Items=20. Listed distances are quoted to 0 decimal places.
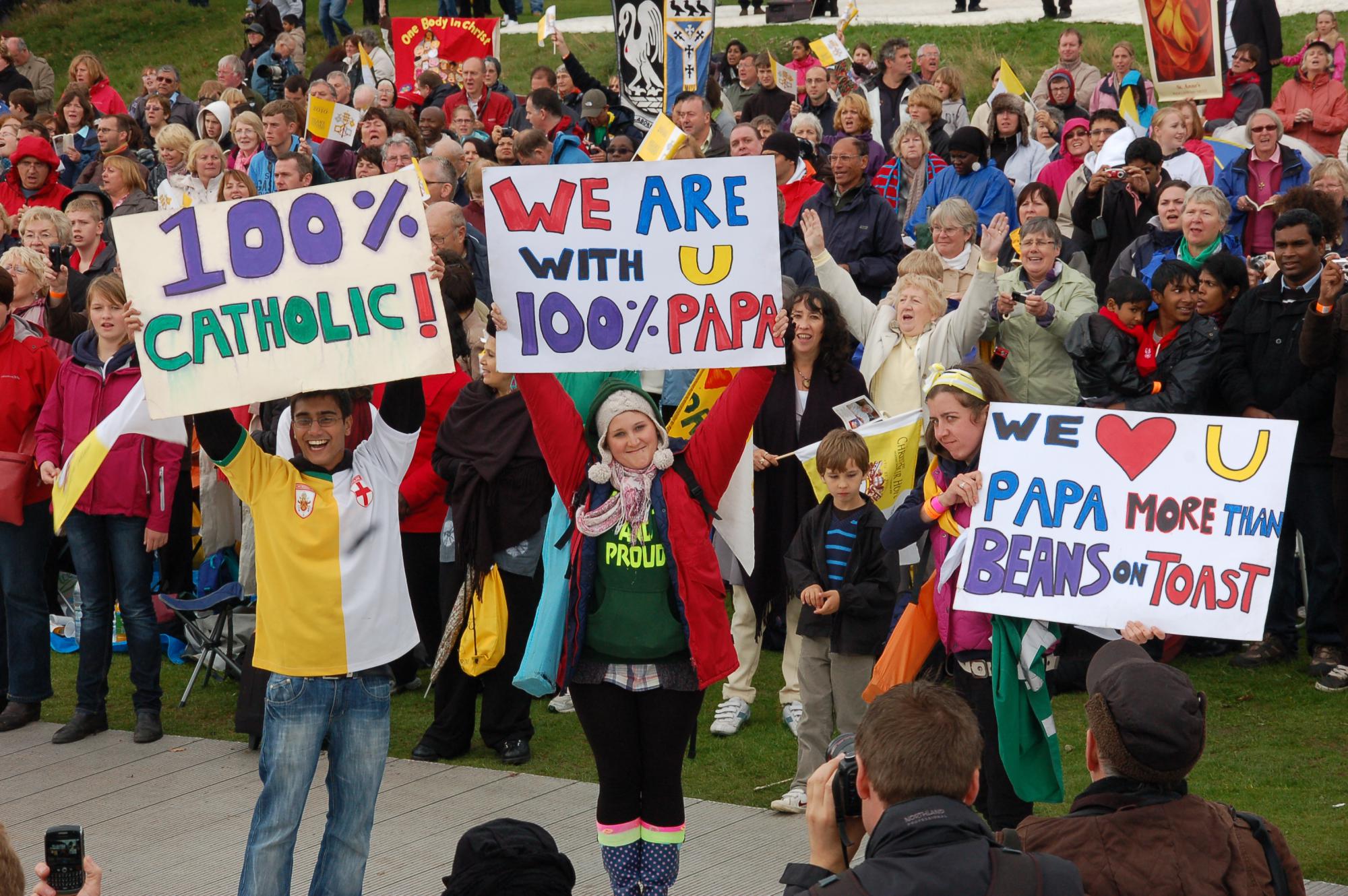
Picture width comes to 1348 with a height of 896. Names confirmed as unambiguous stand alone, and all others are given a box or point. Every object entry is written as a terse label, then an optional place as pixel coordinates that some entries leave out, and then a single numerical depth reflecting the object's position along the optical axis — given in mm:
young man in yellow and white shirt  10055
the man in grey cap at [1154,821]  6371
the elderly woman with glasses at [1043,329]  16734
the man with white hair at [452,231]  19281
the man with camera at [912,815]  5637
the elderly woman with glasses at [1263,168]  20703
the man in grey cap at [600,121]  30828
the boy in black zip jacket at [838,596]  13227
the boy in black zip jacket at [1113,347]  15969
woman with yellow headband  10680
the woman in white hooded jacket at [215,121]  30312
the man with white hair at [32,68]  39906
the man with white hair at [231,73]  40469
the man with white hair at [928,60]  34094
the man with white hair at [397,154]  25687
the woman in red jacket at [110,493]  15359
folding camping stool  17203
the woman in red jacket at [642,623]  10422
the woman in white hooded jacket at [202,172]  24969
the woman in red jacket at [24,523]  15992
